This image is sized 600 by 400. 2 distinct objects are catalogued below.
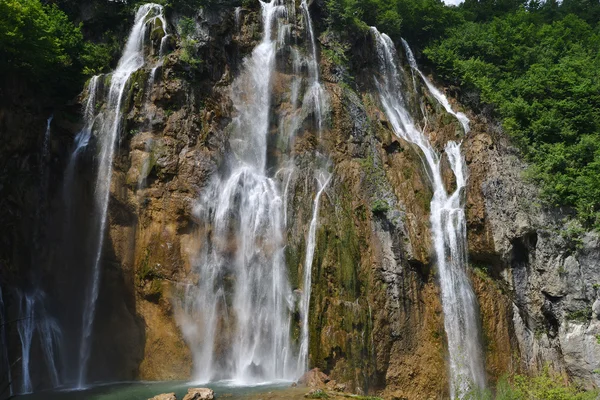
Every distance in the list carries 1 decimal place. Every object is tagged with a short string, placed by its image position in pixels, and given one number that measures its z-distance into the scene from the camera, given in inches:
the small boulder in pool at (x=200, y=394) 581.0
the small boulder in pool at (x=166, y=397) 575.6
